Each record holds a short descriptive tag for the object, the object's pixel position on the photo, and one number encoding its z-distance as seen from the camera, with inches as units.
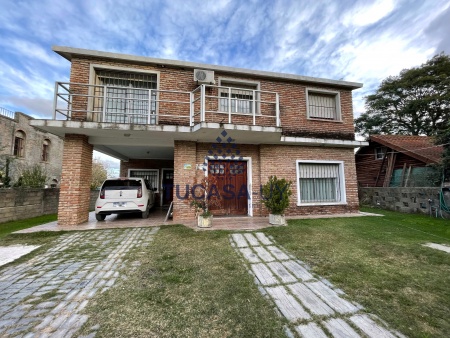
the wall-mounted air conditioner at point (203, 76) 282.2
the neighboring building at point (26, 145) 600.7
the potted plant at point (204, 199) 238.2
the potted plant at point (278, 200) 249.8
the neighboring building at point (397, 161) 399.9
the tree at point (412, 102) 762.8
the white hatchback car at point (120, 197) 270.2
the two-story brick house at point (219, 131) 255.0
